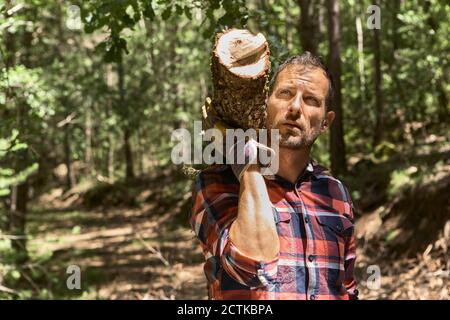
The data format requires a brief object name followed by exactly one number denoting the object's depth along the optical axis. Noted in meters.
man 2.07
